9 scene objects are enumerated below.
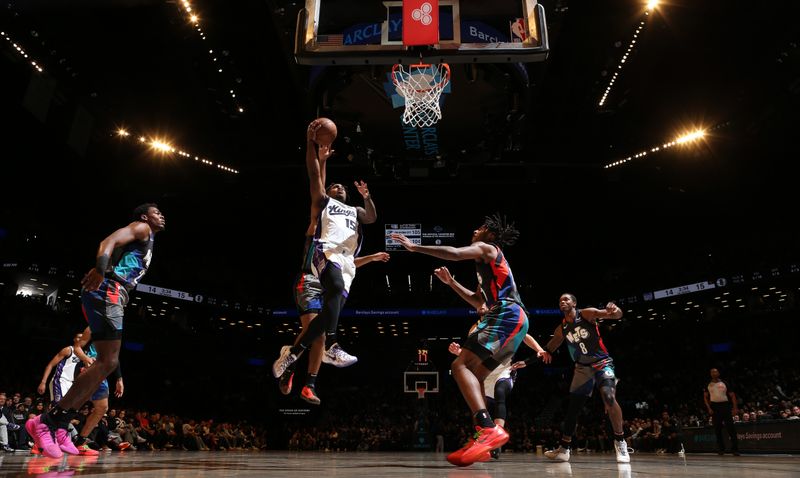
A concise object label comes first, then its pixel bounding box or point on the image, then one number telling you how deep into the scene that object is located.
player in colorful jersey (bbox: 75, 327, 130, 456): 6.92
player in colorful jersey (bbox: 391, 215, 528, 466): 4.14
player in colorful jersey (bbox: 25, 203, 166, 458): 4.41
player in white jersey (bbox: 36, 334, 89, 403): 8.77
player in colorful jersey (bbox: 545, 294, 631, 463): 6.86
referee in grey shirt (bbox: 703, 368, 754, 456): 10.09
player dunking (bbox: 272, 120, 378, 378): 4.75
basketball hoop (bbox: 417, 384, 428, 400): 23.19
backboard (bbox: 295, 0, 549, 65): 6.30
